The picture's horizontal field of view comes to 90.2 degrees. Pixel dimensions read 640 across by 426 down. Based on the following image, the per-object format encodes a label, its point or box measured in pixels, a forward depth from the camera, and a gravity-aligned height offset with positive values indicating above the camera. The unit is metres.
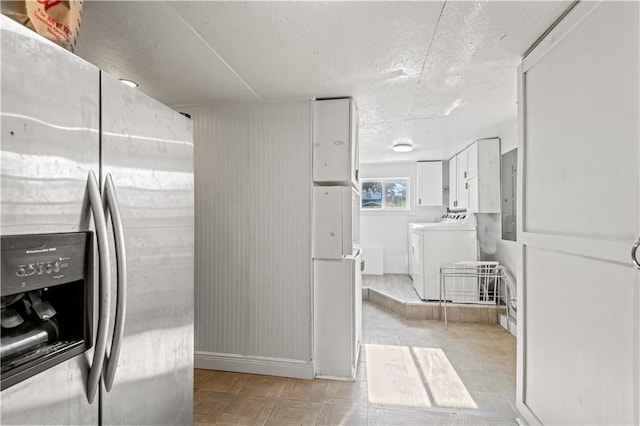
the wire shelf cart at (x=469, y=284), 3.69 -0.86
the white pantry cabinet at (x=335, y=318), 2.35 -0.79
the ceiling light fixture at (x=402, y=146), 3.89 +0.83
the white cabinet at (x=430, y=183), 5.21 +0.47
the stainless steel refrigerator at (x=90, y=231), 0.71 -0.06
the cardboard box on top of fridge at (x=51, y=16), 0.80 +0.52
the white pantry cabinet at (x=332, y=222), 2.37 -0.08
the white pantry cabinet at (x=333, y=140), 2.36 +0.53
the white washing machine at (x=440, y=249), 3.93 -0.46
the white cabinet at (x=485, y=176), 3.70 +0.43
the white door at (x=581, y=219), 1.07 -0.03
